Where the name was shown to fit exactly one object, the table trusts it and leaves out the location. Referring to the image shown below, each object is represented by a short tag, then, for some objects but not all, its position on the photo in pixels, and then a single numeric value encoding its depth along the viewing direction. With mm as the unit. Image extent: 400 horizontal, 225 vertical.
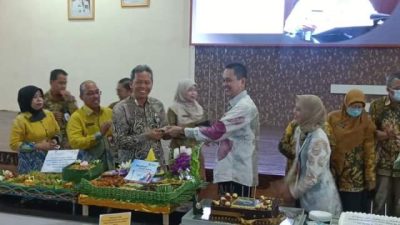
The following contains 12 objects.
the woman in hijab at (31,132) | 2834
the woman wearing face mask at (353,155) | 2660
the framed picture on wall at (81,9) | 6699
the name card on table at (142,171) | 2082
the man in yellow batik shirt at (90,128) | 2904
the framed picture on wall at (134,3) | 6414
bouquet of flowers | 2195
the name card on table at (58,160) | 2309
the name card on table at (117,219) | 1628
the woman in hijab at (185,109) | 3369
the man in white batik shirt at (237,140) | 2416
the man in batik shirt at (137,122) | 2455
